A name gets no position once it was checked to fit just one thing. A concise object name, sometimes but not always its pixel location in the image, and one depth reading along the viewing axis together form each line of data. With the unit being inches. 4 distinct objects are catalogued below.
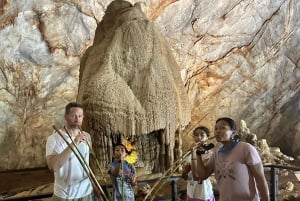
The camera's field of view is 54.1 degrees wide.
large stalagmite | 186.5
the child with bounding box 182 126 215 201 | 102.0
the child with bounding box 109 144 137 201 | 97.2
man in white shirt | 79.7
